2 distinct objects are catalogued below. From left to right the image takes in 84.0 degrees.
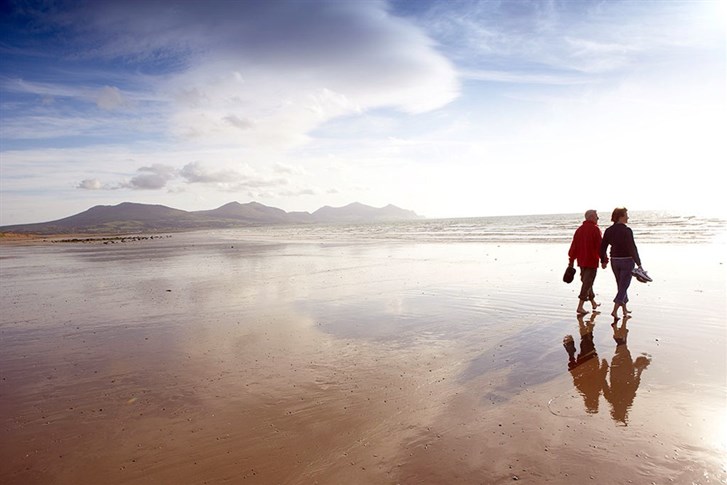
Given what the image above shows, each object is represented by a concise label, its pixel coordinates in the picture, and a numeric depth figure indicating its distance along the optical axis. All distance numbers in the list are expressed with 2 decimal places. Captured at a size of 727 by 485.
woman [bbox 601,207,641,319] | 9.64
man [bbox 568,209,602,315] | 10.23
